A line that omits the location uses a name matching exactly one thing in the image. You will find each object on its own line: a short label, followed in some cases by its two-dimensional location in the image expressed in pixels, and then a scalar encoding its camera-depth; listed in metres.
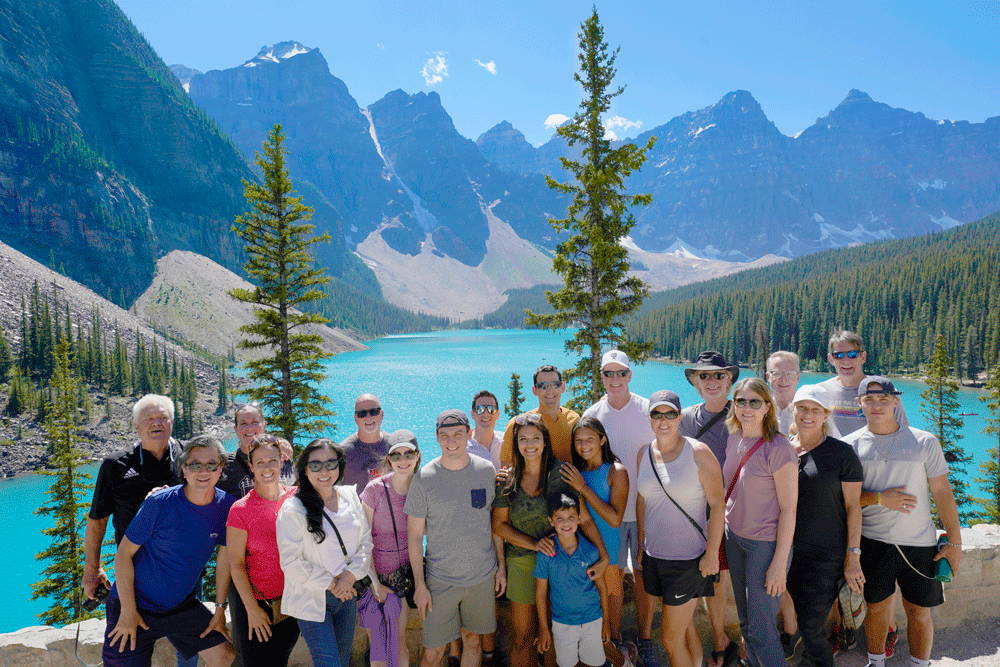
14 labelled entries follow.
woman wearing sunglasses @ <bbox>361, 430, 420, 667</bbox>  3.86
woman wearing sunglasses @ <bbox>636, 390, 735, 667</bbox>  3.73
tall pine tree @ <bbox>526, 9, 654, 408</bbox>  14.55
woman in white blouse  3.47
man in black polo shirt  3.70
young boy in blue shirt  3.84
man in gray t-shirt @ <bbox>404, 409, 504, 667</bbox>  3.80
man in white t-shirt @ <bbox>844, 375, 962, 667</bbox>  3.86
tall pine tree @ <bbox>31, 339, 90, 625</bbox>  15.97
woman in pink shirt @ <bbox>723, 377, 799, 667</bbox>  3.68
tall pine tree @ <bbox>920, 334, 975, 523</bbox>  23.03
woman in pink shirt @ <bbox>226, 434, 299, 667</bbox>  3.47
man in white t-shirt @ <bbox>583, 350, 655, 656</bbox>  4.77
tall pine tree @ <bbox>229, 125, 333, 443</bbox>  18.09
